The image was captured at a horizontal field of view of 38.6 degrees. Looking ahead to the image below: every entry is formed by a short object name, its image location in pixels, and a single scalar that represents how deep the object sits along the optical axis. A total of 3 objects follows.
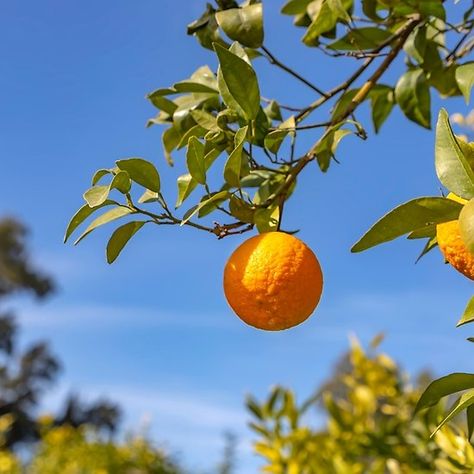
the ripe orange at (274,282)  0.58
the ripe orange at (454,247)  0.47
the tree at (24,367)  15.39
